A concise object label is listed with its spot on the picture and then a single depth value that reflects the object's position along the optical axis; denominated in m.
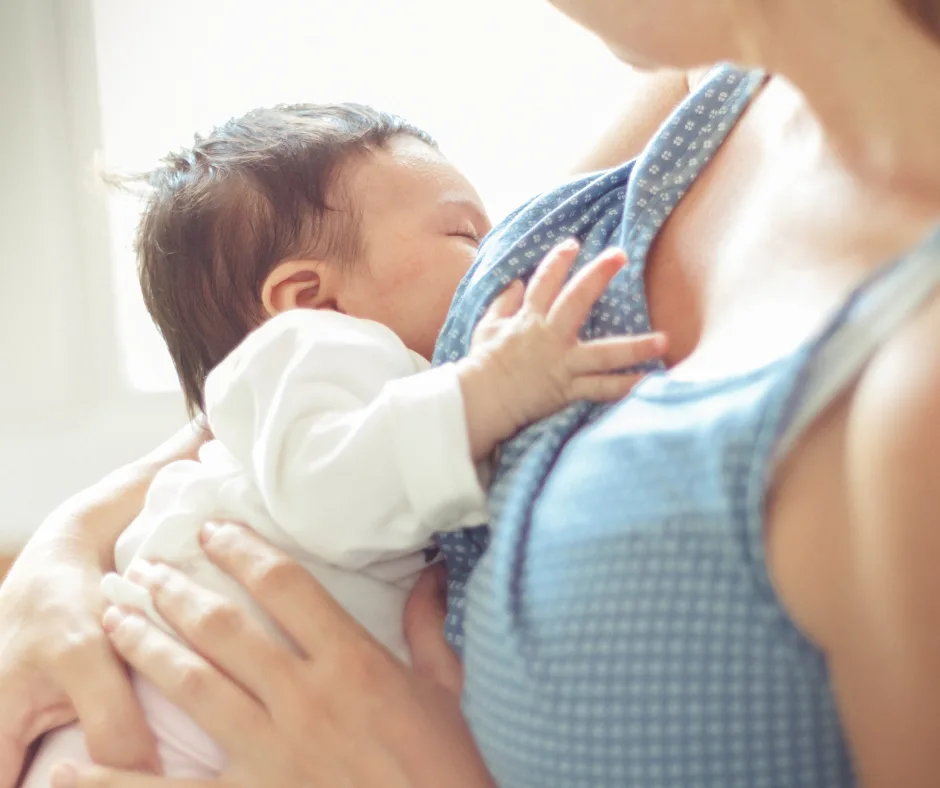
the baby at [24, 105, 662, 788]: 0.65
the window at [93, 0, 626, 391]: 1.49
